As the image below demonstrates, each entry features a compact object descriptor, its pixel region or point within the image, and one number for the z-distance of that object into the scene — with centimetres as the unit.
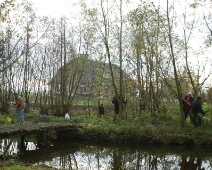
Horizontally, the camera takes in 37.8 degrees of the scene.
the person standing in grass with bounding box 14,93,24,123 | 1698
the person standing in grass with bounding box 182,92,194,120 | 1759
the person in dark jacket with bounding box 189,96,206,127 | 1630
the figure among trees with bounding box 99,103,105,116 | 2446
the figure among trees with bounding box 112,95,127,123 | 1942
